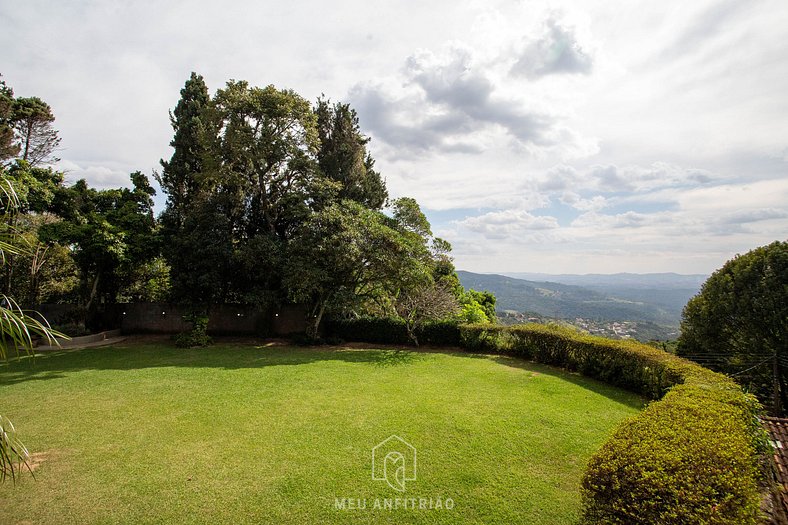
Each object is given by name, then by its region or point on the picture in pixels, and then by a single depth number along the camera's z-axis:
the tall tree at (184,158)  16.39
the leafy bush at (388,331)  14.18
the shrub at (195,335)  13.58
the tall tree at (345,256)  13.12
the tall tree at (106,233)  13.72
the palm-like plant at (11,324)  2.11
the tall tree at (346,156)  18.27
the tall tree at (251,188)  14.09
